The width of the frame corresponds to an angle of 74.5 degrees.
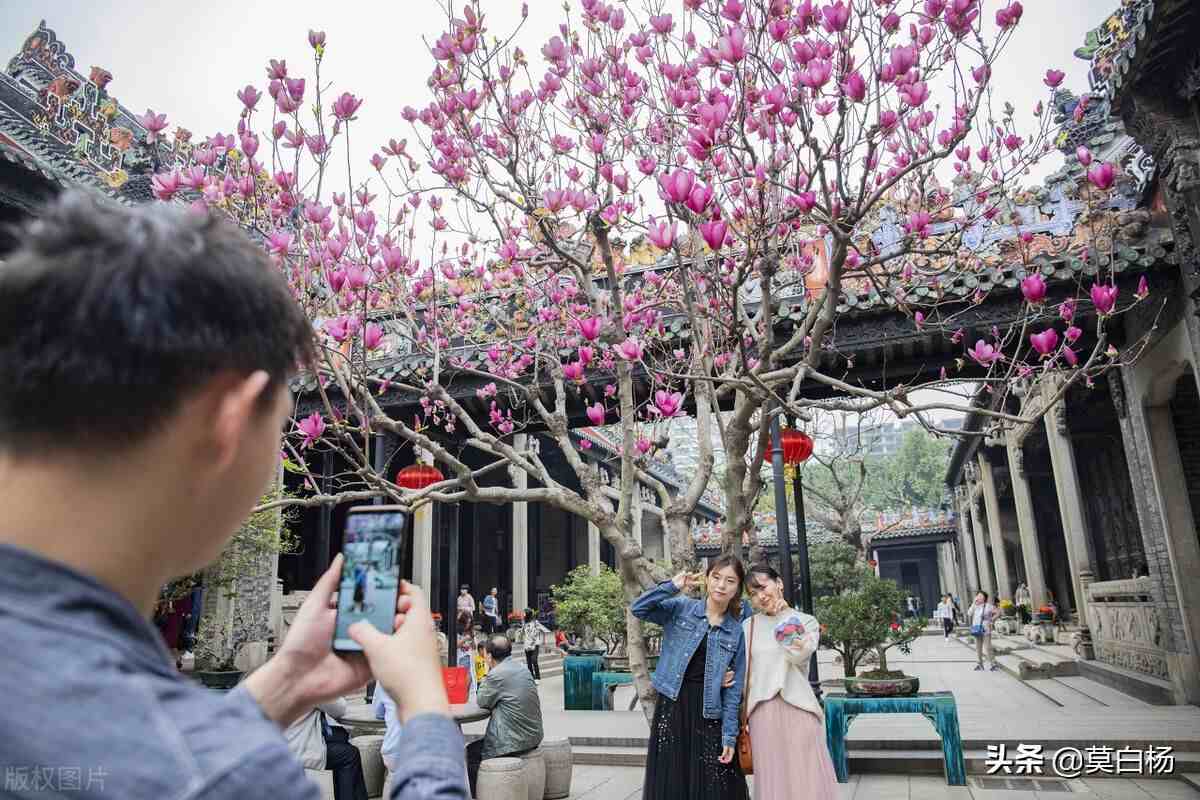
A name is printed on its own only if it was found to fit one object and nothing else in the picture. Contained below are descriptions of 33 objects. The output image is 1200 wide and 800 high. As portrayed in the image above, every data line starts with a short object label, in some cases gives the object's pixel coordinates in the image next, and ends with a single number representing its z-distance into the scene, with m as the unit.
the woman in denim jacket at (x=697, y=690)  3.94
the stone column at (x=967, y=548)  27.07
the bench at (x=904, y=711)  6.37
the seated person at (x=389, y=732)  4.91
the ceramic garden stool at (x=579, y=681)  10.76
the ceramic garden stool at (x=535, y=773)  5.97
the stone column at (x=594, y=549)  22.73
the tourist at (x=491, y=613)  18.19
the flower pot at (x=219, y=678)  9.55
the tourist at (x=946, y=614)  23.23
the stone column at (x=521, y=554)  20.16
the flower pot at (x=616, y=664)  12.18
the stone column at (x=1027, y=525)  16.64
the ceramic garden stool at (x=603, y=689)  10.51
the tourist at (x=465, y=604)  15.20
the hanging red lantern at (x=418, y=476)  8.34
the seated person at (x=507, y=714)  5.82
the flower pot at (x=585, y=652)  11.71
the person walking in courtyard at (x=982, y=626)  14.40
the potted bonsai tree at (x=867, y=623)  9.07
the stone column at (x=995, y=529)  20.14
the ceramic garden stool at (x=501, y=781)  5.45
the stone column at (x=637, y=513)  26.10
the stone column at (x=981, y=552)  23.70
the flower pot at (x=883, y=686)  6.77
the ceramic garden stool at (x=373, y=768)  6.54
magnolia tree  3.96
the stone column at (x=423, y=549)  16.44
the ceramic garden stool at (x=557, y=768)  6.32
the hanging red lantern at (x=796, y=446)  7.67
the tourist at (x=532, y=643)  14.14
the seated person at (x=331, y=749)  4.41
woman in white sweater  4.19
